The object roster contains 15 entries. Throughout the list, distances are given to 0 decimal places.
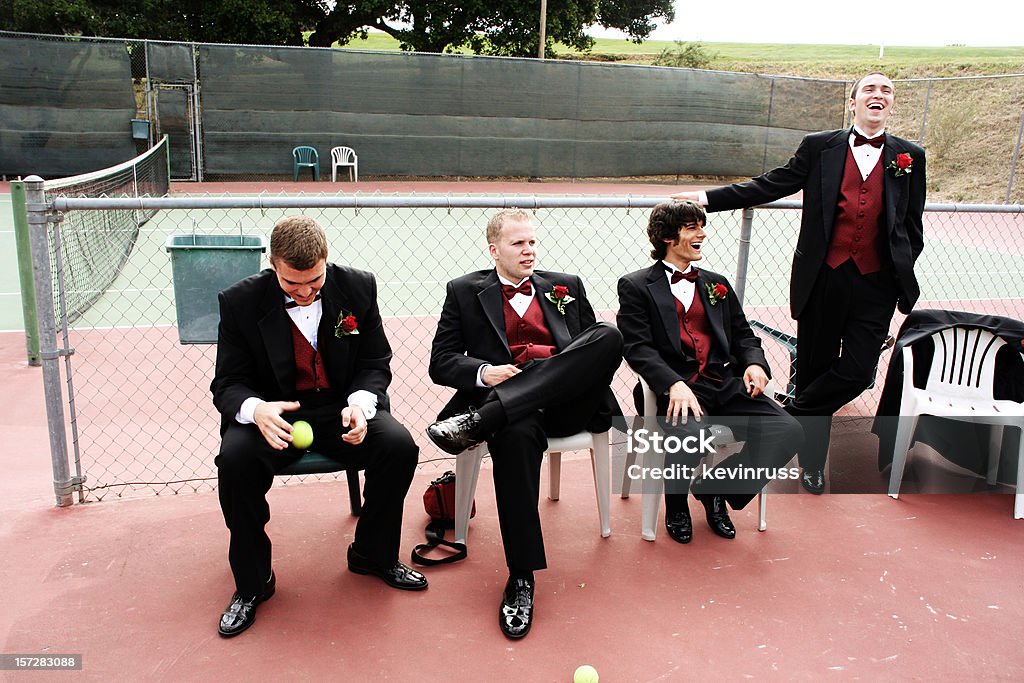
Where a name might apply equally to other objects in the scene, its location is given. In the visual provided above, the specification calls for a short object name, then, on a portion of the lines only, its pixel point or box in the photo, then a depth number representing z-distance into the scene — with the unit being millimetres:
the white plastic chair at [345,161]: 18750
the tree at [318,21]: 21062
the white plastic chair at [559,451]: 3609
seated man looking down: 3146
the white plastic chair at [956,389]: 4254
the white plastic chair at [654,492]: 3766
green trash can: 4176
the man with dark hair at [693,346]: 3799
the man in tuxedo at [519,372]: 3307
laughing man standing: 4137
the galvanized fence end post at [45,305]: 3646
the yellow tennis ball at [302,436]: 3234
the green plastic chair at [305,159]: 18406
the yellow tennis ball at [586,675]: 2811
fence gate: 17344
